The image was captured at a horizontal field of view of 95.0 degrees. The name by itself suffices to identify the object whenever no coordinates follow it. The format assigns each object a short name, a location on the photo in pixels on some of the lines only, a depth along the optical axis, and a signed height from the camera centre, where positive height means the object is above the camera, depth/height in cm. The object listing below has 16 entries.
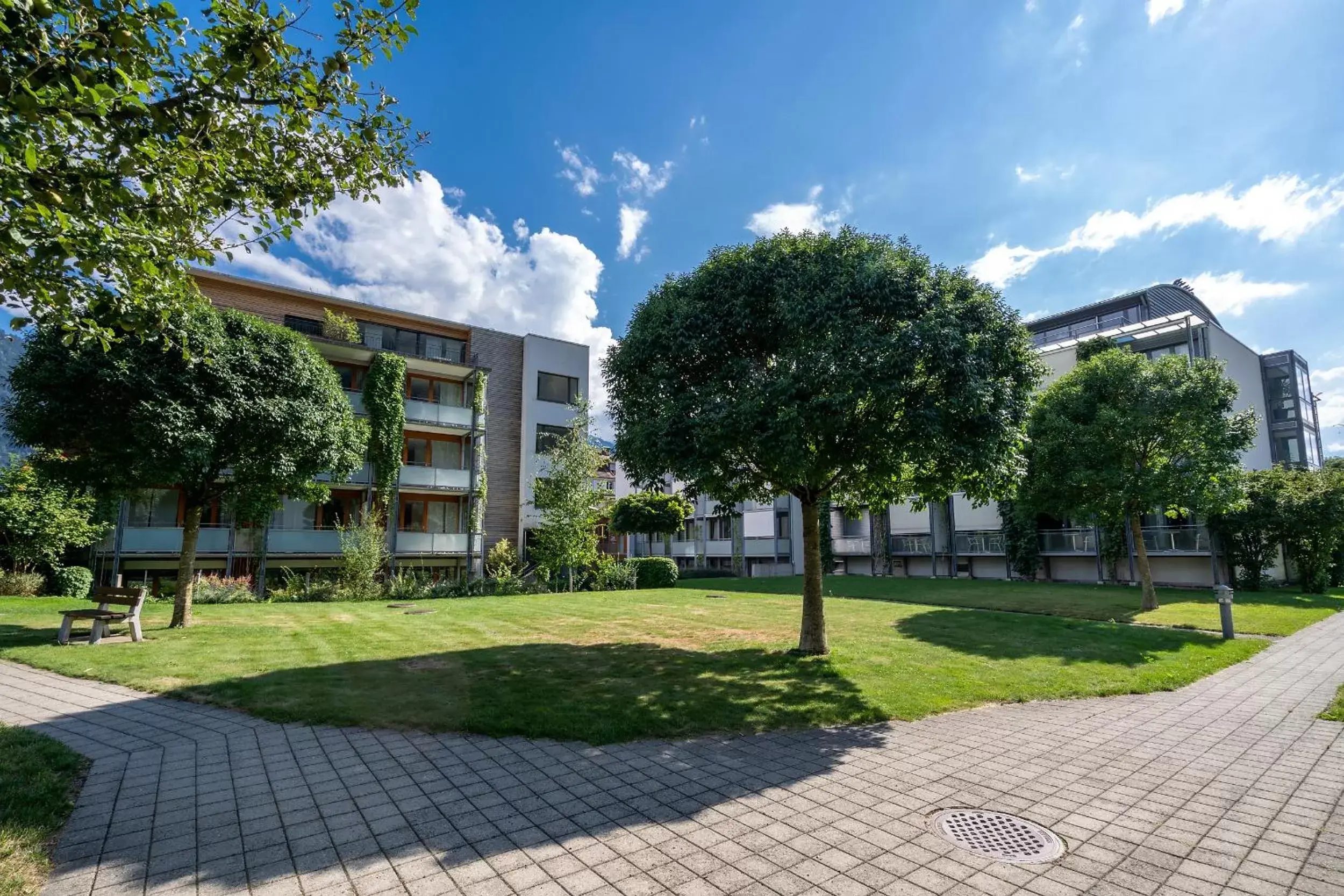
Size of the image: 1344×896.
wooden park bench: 1032 -154
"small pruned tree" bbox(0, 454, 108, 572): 1773 +8
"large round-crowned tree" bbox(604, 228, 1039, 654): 809 +192
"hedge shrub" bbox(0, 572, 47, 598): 1716 -171
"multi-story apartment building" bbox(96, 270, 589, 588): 2217 +336
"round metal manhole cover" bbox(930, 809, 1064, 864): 376 -208
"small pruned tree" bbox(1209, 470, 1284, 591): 2272 -68
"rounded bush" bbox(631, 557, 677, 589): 2731 -249
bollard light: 1254 -194
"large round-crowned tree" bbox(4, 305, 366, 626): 1166 +209
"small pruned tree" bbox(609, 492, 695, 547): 3316 +14
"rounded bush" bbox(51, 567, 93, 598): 1861 -180
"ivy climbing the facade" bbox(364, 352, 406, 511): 2458 +394
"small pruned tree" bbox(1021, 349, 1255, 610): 1675 +197
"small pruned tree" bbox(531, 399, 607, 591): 2317 +48
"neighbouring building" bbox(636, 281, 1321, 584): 2733 -37
